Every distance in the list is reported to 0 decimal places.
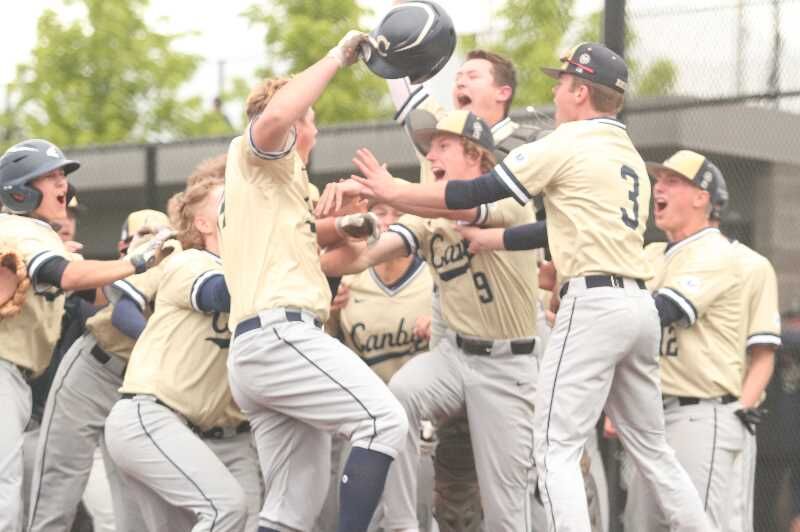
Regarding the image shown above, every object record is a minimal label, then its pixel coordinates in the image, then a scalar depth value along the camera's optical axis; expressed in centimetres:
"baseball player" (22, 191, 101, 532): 1609
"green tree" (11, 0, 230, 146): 4225
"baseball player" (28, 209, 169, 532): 1517
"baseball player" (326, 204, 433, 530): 1549
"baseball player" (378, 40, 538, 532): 1514
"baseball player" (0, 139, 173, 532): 1362
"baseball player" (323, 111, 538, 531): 1373
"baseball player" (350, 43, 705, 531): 1214
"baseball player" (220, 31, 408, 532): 1147
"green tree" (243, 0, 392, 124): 4009
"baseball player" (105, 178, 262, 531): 1302
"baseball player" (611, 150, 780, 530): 1440
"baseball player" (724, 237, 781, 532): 1496
